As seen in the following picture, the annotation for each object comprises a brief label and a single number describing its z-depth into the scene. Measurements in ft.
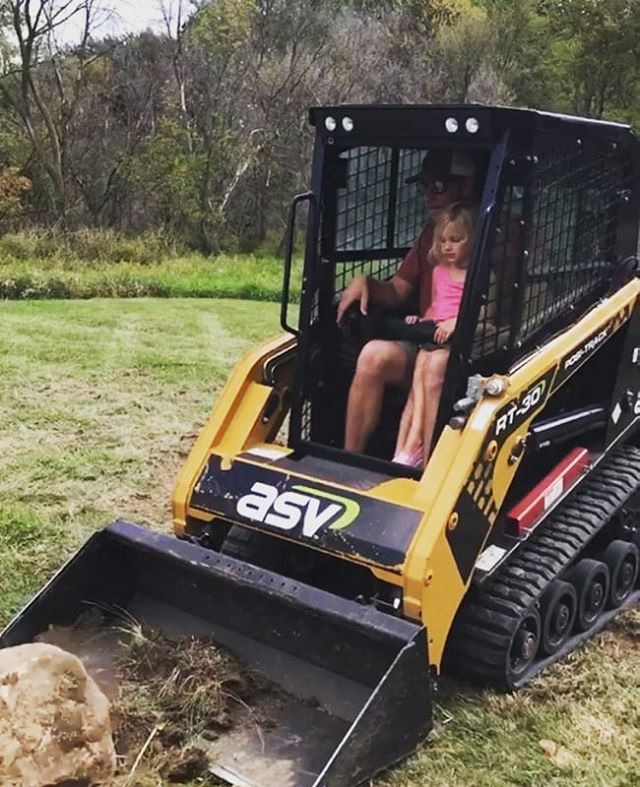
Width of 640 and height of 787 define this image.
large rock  8.36
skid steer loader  10.18
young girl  11.53
